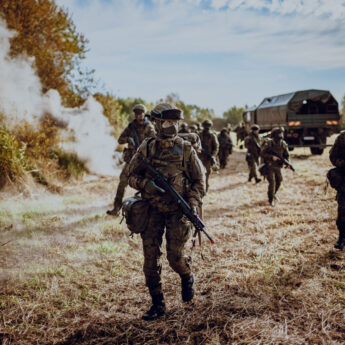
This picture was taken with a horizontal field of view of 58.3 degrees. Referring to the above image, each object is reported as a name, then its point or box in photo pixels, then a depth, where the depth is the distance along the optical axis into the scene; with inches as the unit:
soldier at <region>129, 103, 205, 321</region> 112.2
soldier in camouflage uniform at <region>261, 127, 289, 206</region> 274.7
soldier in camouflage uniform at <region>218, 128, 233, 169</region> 501.0
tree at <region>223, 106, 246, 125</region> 2146.2
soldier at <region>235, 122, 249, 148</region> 791.1
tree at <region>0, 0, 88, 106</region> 398.9
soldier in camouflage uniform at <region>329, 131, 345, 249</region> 162.2
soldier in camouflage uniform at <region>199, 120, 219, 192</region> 284.9
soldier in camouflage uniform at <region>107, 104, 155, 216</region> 230.8
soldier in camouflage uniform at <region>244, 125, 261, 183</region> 377.6
